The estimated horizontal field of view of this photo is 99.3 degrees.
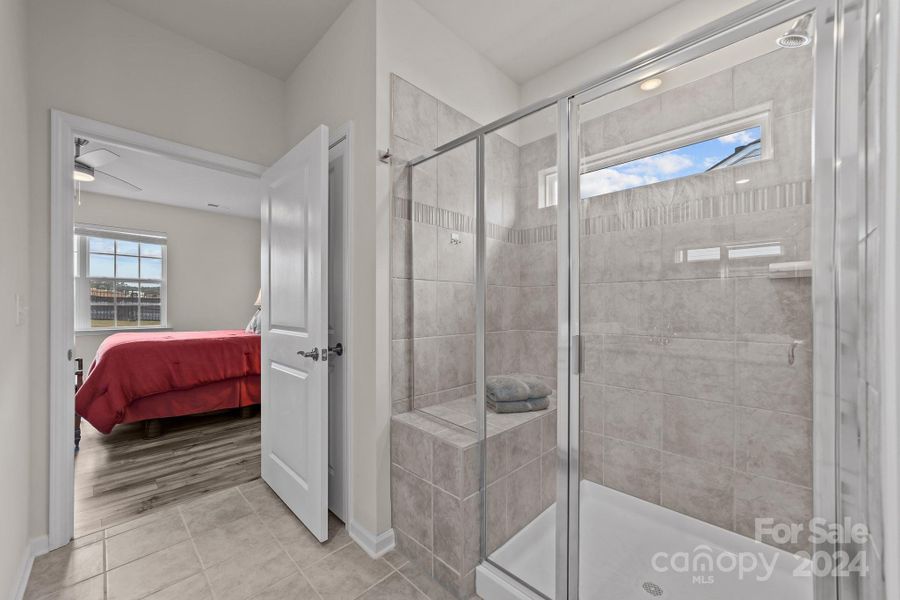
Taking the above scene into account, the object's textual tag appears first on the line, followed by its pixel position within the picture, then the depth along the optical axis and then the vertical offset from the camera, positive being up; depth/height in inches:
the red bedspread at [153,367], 120.9 -24.4
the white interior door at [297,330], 72.9 -7.0
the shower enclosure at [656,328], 40.1 -4.0
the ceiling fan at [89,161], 118.6 +44.7
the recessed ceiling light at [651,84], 50.7 +29.0
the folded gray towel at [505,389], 63.7 -15.4
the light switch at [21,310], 59.6 -2.0
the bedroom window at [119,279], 196.8 +10.2
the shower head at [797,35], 38.0 +27.5
